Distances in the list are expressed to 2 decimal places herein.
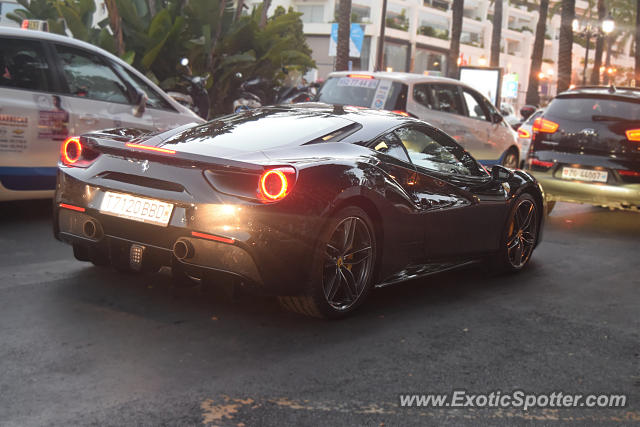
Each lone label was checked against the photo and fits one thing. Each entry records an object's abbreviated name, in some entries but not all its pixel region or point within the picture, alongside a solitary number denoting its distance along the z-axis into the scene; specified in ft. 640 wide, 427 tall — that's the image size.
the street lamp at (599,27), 111.34
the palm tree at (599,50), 164.86
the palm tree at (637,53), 143.89
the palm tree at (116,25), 58.90
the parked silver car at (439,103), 39.96
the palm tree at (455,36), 128.49
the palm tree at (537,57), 136.77
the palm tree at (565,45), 109.09
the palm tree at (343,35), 88.74
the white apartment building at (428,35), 234.38
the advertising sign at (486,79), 104.32
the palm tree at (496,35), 166.20
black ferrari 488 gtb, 15.44
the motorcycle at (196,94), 56.49
